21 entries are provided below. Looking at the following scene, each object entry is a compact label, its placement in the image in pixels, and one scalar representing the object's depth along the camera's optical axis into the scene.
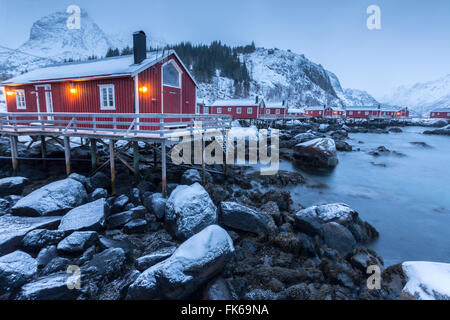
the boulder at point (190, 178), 11.61
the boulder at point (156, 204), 8.46
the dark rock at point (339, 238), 7.36
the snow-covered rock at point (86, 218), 7.20
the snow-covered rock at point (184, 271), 4.79
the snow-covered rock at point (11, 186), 9.98
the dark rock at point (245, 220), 7.91
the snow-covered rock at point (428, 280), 4.47
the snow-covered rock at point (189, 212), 7.07
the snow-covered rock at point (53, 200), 7.85
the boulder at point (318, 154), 20.55
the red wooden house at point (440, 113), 85.18
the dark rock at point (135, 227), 7.78
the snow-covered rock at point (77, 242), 6.31
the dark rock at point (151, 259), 5.74
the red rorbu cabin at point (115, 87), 12.38
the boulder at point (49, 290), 4.75
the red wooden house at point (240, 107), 47.91
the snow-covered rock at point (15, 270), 5.04
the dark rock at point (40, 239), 6.41
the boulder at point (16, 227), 6.31
